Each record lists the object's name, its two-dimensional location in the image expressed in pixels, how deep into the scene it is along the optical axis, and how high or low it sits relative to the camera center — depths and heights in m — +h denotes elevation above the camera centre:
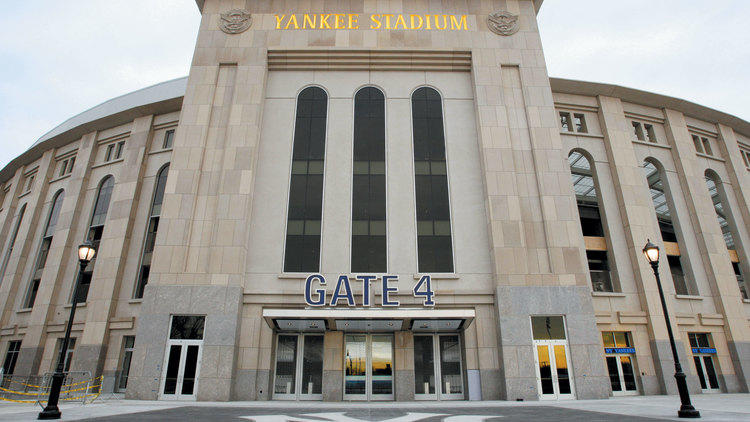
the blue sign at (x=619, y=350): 23.31 +0.70
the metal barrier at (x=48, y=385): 21.17 -1.37
